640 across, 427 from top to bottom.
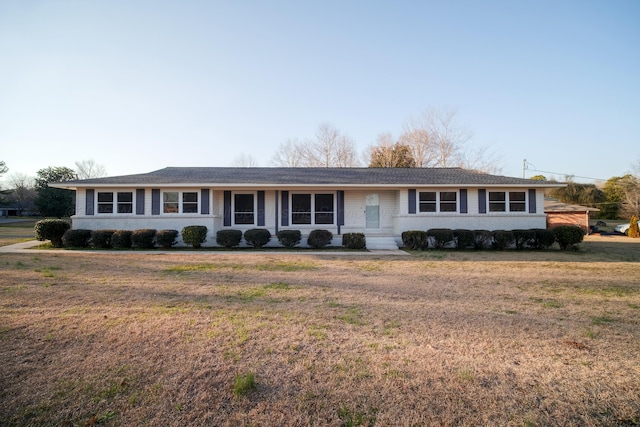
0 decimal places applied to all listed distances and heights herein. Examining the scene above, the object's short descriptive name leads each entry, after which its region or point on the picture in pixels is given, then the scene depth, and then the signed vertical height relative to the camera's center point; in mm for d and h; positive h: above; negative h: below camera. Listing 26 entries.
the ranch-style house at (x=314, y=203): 15695 +938
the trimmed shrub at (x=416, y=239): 14867 -822
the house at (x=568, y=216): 24859 +270
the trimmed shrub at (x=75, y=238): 14680 -619
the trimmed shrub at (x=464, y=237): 14898 -749
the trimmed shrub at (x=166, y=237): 14625 -625
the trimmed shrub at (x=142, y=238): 14594 -649
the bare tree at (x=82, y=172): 58359 +9130
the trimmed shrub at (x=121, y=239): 14672 -684
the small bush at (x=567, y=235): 14453 -686
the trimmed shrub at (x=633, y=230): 22719 -765
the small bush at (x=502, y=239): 14828 -853
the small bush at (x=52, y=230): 14891 -274
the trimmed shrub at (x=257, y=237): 15055 -667
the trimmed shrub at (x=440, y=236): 14891 -691
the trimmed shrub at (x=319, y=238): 15133 -750
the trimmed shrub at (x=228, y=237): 14984 -662
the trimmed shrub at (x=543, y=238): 14805 -819
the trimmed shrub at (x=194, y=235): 14766 -541
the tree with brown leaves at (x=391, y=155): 35062 +7110
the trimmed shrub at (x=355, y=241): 14867 -879
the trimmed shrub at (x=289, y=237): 15102 -685
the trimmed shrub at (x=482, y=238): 15016 -803
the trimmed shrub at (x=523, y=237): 14898 -773
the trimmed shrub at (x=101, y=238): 14770 -636
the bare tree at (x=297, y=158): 37856 +7370
